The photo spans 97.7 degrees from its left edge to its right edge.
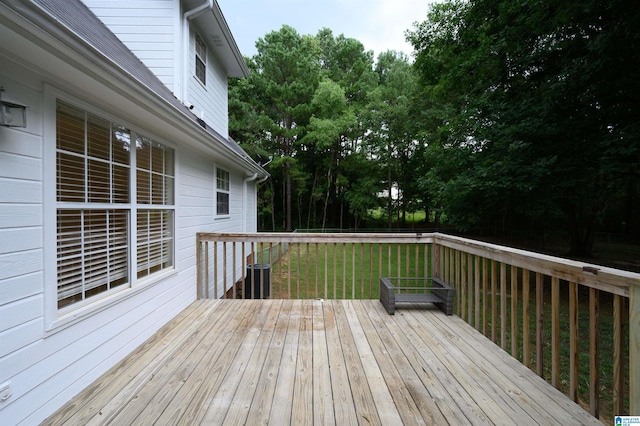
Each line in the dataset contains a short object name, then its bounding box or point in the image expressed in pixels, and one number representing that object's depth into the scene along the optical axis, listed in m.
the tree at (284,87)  14.22
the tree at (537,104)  4.44
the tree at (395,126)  15.81
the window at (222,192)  5.27
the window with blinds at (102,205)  1.88
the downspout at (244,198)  7.63
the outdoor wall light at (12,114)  1.46
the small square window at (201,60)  5.09
